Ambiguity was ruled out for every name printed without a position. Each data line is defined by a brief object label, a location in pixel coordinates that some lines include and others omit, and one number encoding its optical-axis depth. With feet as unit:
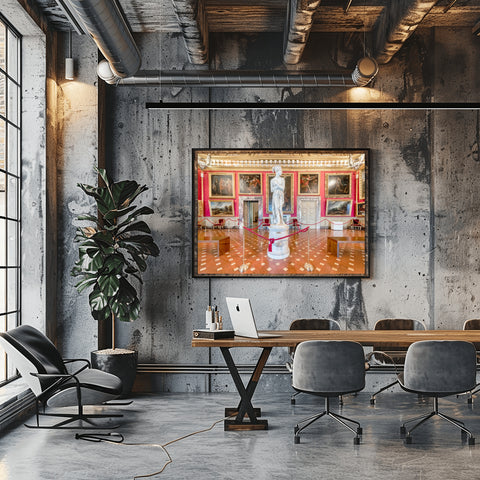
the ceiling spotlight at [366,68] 21.67
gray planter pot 21.89
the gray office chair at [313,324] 21.62
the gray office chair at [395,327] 21.53
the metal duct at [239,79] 22.98
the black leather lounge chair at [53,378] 16.71
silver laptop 17.67
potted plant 21.88
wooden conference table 17.29
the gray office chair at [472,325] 21.64
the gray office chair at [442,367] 16.08
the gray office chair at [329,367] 15.94
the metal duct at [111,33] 14.94
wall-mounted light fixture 23.35
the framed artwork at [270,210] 24.50
